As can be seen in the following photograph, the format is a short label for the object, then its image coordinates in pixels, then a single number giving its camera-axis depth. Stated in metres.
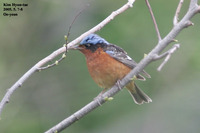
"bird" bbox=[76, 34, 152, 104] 11.05
